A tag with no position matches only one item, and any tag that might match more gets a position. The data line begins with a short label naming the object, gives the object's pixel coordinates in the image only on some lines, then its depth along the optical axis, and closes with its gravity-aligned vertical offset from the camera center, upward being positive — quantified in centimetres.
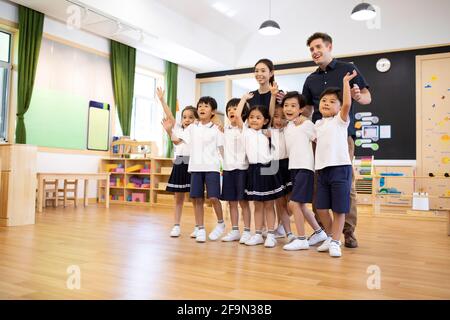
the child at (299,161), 262 +11
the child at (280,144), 285 +24
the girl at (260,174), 274 +2
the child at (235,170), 289 +4
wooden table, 520 -8
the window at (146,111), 816 +137
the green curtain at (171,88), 861 +193
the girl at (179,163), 311 +9
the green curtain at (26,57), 570 +172
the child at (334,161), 247 +11
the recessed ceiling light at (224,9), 749 +331
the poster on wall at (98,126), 693 +84
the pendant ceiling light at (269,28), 649 +250
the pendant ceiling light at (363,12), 570 +247
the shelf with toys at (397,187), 681 -13
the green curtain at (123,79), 729 +182
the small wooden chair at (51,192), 582 -32
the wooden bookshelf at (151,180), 669 -12
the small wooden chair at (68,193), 595 -34
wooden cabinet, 363 -15
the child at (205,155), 299 +16
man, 278 +71
